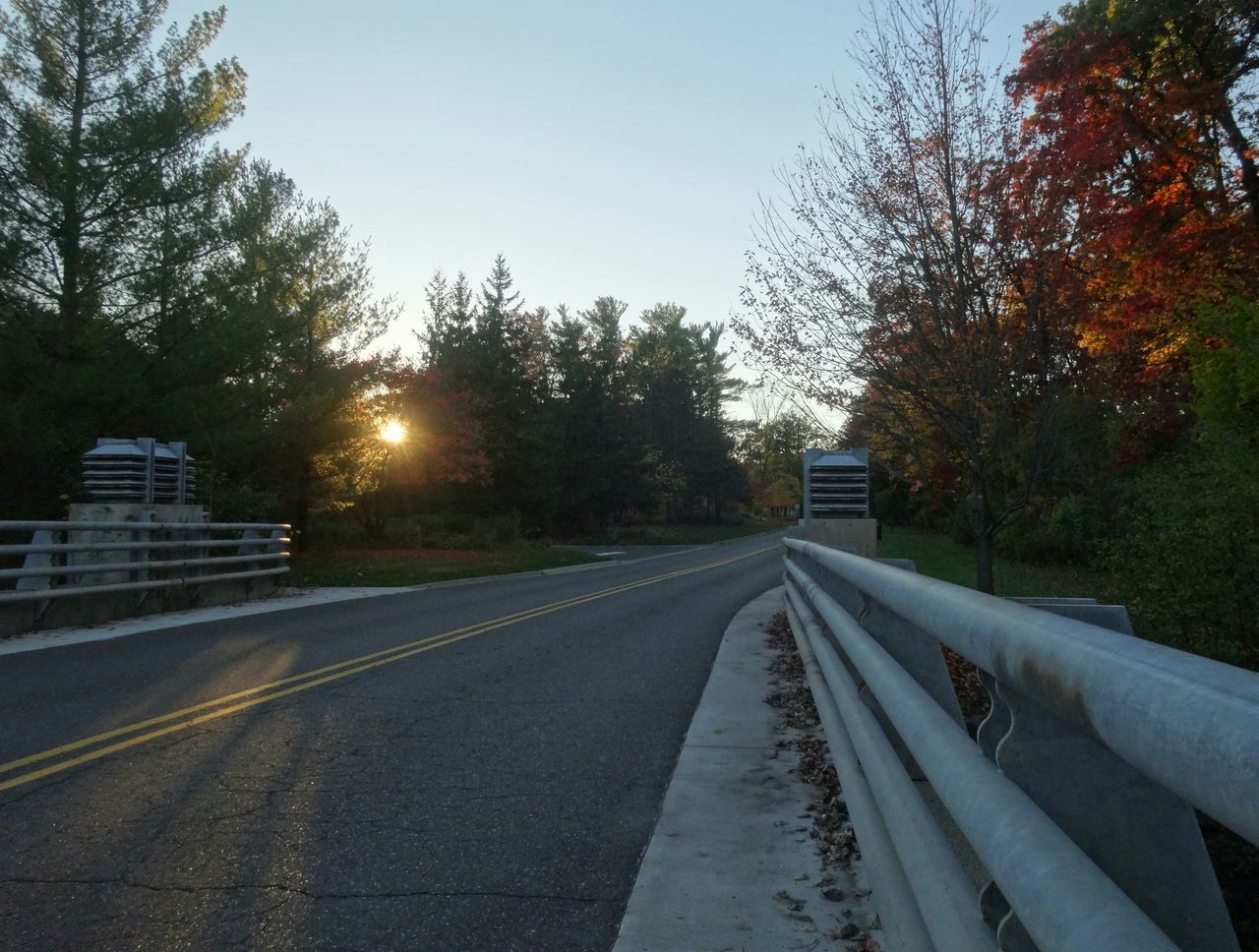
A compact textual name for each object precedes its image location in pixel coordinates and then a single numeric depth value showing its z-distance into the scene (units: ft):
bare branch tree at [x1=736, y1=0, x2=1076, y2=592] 33.37
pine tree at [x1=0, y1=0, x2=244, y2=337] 63.87
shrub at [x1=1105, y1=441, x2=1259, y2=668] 24.39
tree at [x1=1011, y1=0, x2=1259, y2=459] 48.75
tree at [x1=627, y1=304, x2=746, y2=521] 242.17
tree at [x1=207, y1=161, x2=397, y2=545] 73.31
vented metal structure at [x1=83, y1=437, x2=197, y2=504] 48.39
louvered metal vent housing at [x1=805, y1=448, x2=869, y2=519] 62.49
